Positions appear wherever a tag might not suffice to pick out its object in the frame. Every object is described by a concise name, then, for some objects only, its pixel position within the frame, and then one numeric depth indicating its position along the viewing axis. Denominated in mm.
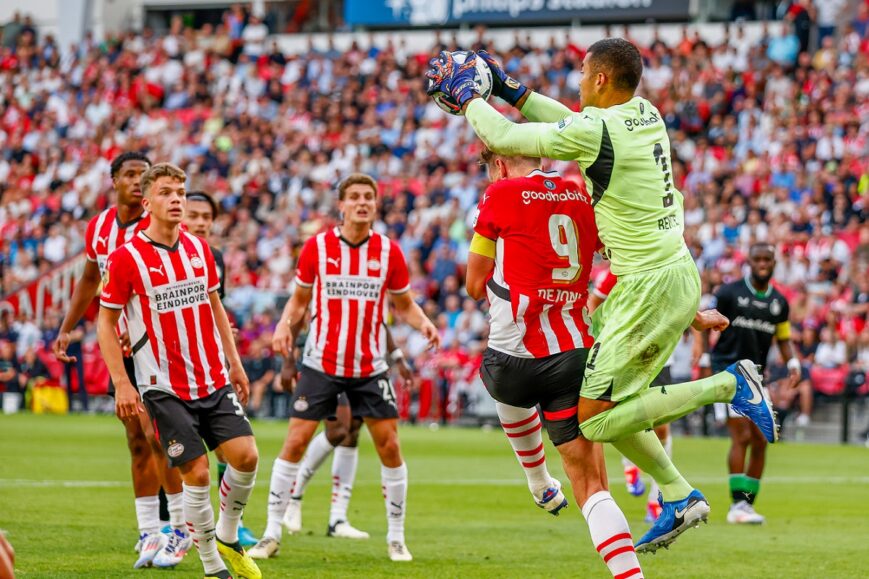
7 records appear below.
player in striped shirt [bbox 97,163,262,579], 15477
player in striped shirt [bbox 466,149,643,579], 13898
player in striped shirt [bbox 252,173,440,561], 20016
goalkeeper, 13297
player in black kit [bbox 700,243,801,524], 24578
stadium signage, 67937
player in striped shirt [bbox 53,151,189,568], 18406
